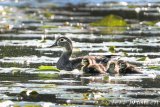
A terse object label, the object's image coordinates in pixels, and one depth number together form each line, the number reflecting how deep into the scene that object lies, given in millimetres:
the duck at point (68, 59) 16142
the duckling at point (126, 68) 15293
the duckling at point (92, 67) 15430
